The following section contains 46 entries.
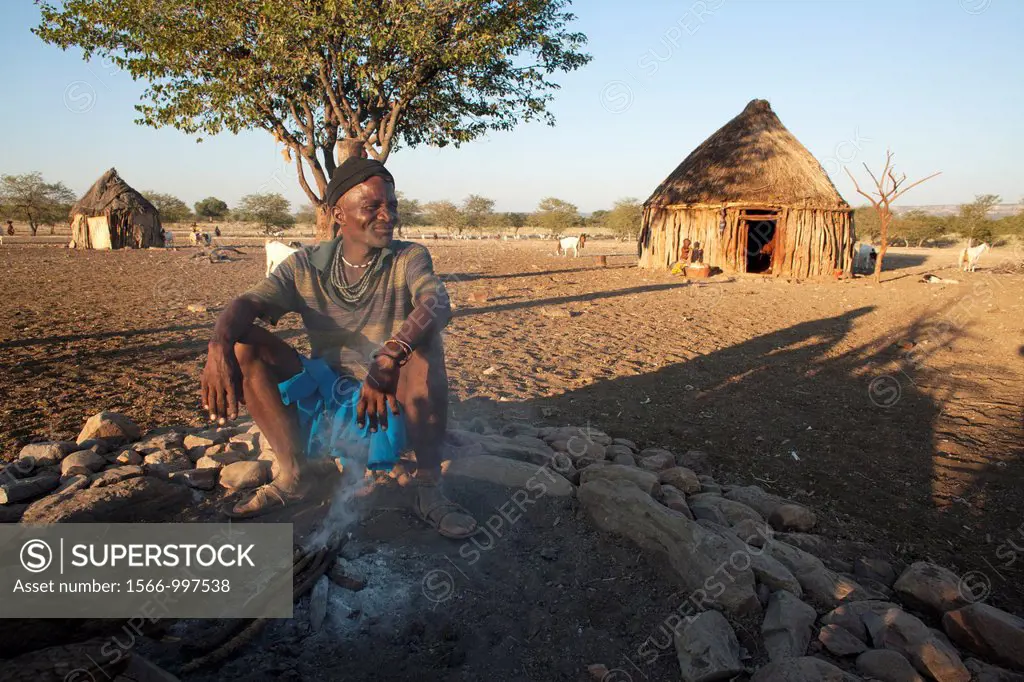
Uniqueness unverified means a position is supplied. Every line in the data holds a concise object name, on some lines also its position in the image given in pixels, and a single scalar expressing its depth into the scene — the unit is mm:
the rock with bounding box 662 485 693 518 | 2848
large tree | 9062
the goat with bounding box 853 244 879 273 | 18656
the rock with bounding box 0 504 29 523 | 2453
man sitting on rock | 2363
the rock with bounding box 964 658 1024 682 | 1788
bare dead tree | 13581
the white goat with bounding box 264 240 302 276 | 10422
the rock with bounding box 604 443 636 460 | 3688
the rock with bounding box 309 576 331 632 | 1934
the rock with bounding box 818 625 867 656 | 1913
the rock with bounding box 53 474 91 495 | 2678
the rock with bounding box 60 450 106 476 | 2898
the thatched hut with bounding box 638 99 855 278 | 15820
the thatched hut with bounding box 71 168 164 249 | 22734
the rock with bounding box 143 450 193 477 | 2932
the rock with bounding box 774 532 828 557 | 2801
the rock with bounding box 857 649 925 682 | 1775
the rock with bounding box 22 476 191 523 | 2292
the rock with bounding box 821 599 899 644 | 2050
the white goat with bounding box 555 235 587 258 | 22953
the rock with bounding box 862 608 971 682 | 1822
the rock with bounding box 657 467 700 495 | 3277
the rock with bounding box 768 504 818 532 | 3039
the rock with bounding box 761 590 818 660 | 1918
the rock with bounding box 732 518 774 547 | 2613
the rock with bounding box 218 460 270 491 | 2859
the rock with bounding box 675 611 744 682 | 1785
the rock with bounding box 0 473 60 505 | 2627
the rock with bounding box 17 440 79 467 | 3090
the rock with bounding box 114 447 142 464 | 3041
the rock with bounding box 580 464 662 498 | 2955
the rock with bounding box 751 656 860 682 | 1666
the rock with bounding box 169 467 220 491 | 2865
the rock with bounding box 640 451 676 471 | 3510
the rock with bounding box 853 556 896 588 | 2639
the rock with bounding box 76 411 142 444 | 3354
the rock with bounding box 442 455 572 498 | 2869
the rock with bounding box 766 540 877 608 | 2277
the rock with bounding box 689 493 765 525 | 2941
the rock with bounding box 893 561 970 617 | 2305
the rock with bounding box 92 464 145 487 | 2641
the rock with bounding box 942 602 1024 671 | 1911
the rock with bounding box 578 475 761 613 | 2117
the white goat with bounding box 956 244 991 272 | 17078
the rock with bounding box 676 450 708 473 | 3895
